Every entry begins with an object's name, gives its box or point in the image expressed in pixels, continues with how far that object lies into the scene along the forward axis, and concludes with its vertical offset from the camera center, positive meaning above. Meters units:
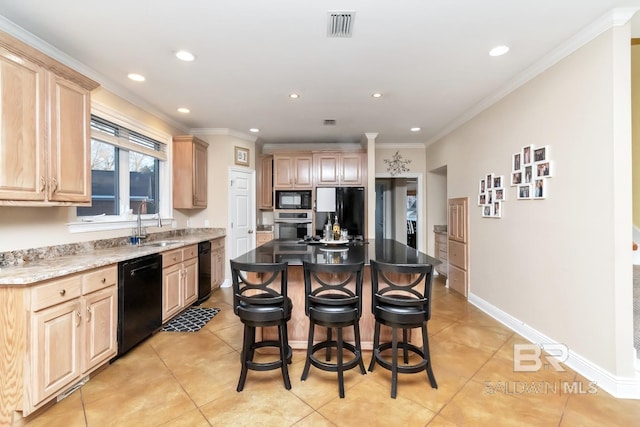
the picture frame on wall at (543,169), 2.61 +0.39
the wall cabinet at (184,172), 4.34 +0.62
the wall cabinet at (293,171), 5.56 +0.80
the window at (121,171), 3.09 +0.52
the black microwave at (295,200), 5.53 +0.23
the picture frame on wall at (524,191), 2.87 +0.20
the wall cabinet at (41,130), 1.89 +0.62
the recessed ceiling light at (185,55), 2.52 +1.42
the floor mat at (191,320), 3.19 -1.30
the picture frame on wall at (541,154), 2.63 +0.54
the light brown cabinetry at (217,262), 4.46 -0.83
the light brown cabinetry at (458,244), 4.14 -0.52
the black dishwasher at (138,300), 2.50 -0.83
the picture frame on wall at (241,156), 5.05 +1.02
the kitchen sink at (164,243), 3.39 -0.38
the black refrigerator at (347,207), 5.36 +0.09
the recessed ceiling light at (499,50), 2.45 +1.42
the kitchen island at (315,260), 2.39 -0.40
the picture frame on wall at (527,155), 2.82 +0.57
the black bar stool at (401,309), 1.98 -0.71
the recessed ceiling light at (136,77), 2.95 +1.43
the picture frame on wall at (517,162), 2.99 +0.52
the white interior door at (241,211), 4.96 +0.02
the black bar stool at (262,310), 2.01 -0.70
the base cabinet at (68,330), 1.77 -0.84
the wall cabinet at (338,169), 5.52 +0.83
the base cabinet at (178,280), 3.18 -0.82
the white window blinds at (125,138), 3.02 +0.91
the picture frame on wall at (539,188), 2.67 +0.21
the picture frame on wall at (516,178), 3.00 +0.35
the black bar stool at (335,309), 2.02 -0.71
